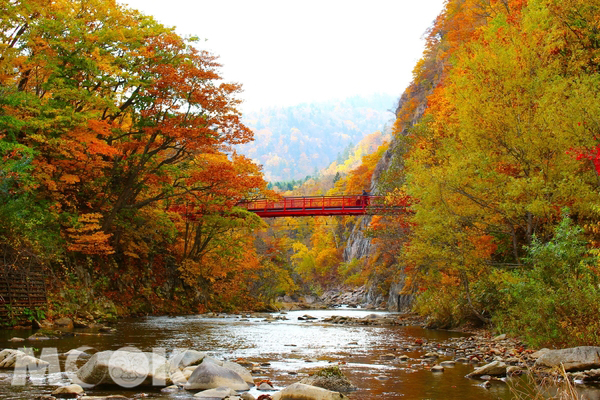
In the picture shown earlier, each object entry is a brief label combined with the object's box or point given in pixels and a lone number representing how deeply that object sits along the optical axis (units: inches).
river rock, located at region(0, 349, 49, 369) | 275.9
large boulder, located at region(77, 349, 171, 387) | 234.7
